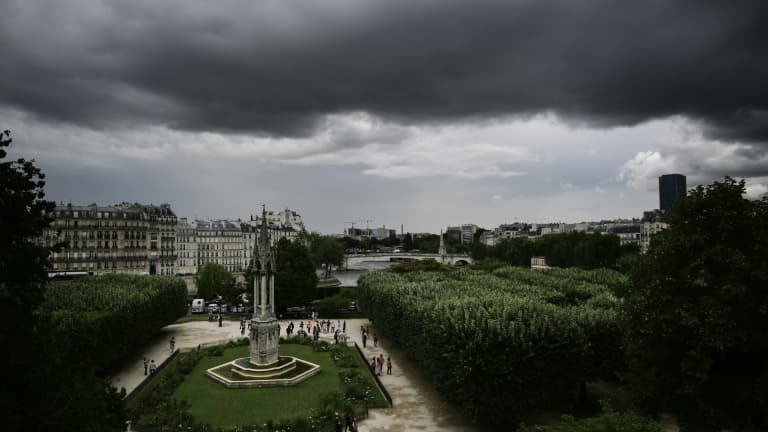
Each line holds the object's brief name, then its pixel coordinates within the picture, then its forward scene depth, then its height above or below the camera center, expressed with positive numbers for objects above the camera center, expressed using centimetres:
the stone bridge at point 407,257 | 16188 -674
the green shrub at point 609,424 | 1612 -613
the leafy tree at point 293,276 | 6481 -474
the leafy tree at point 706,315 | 1884 -316
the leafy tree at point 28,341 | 1177 -229
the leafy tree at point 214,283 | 8019 -685
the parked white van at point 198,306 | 7381 -943
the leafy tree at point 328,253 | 13612 -402
